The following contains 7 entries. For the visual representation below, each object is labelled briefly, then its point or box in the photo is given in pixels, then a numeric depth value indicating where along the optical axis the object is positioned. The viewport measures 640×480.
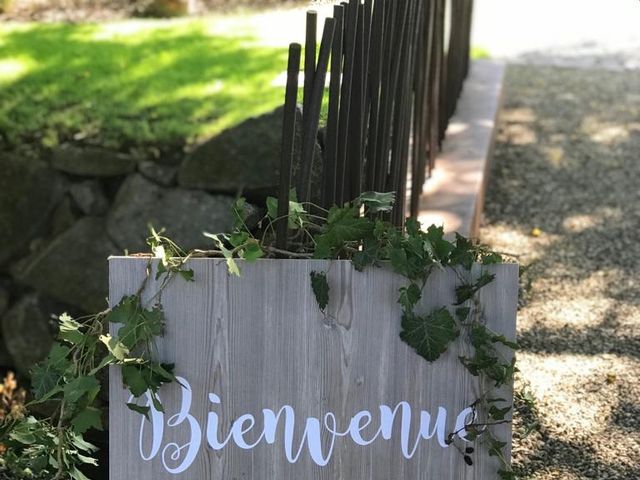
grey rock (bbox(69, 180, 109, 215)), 5.76
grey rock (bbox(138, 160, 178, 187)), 5.55
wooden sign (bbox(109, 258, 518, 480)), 2.10
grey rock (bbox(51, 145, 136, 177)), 5.67
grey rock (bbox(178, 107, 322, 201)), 5.35
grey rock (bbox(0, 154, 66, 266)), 5.81
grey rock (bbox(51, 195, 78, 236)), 5.86
